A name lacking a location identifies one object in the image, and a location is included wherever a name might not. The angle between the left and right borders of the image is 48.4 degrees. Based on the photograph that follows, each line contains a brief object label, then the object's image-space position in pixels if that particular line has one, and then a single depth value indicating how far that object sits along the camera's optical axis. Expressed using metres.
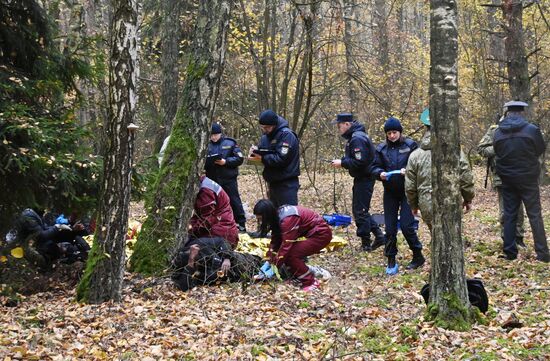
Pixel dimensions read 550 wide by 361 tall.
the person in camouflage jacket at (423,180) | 7.58
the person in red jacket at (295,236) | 7.28
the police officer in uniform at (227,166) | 10.50
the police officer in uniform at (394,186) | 8.23
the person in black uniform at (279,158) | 8.80
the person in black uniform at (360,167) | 9.33
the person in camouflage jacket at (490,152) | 9.42
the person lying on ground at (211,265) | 7.41
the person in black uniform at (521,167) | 8.40
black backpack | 5.62
